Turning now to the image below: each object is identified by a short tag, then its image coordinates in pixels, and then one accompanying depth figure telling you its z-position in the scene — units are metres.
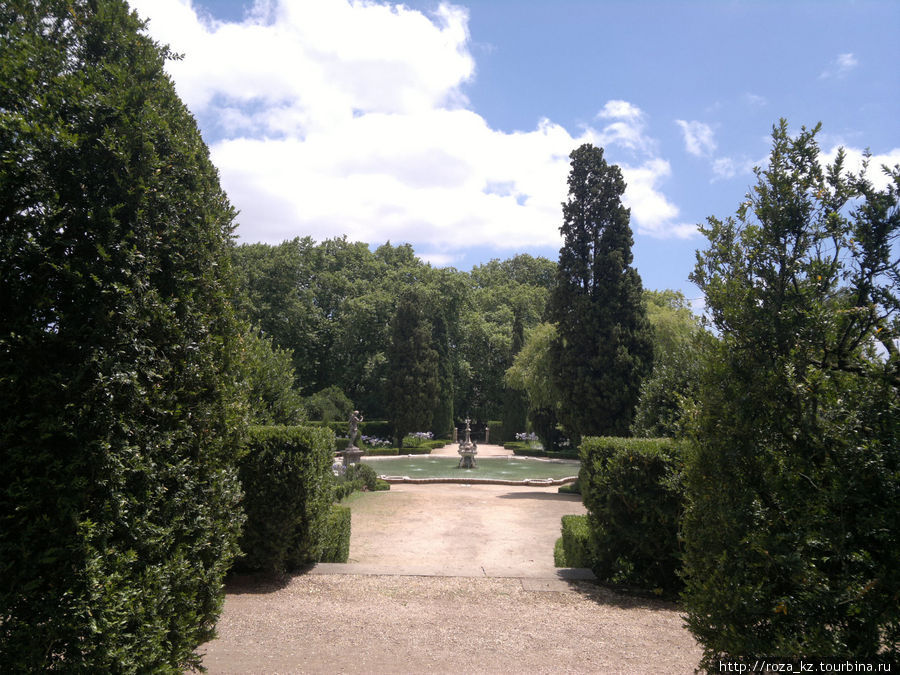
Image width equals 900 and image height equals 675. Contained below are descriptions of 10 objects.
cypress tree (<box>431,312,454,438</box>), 35.81
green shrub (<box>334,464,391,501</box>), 14.96
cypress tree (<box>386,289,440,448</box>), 32.09
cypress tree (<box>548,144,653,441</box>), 16.59
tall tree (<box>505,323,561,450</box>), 21.14
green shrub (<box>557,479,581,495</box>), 16.06
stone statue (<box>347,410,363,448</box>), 18.88
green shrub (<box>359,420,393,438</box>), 33.85
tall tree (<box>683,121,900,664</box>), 2.49
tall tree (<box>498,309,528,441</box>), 37.12
